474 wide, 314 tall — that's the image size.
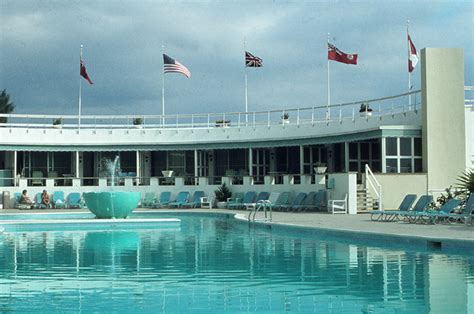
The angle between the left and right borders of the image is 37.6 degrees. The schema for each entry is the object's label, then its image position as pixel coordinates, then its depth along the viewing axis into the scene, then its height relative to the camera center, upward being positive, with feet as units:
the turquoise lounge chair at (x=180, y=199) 99.35 -2.70
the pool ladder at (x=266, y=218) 64.48 -3.58
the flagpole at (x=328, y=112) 101.14 +9.94
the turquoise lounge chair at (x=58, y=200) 97.25 -2.72
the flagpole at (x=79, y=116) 110.68 +10.19
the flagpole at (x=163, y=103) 117.70 +13.17
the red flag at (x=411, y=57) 89.15 +15.86
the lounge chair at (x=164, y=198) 101.87 -2.58
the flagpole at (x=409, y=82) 87.10 +13.01
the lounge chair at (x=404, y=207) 64.47 -2.52
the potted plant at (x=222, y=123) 110.93 +9.14
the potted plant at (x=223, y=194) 100.70 -1.98
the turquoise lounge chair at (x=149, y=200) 101.04 -2.85
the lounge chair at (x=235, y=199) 94.97 -2.58
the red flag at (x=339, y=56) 99.71 +17.91
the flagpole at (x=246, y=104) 116.33 +12.80
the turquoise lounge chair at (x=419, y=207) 61.19 -2.48
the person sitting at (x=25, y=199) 93.81 -2.46
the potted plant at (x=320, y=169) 92.58 +1.47
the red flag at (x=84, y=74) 114.21 +17.51
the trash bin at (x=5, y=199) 97.66 -2.61
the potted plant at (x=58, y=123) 109.91 +9.16
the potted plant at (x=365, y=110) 94.12 +9.49
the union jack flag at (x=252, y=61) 110.42 +18.93
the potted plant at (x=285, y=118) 106.11 +9.49
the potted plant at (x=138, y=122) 112.69 +9.55
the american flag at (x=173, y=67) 107.55 +17.62
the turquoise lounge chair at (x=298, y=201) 84.84 -2.57
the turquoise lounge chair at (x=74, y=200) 97.55 -2.74
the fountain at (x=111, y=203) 70.79 -2.28
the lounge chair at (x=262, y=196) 93.04 -2.12
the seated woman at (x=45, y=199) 95.30 -2.50
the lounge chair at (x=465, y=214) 56.34 -2.77
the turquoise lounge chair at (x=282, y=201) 87.71 -2.66
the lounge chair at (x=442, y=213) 58.59 -2.80
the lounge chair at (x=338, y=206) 76.89 -2.90
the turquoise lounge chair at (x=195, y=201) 98.97 -2.97
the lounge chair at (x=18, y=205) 93.61 -3.25
